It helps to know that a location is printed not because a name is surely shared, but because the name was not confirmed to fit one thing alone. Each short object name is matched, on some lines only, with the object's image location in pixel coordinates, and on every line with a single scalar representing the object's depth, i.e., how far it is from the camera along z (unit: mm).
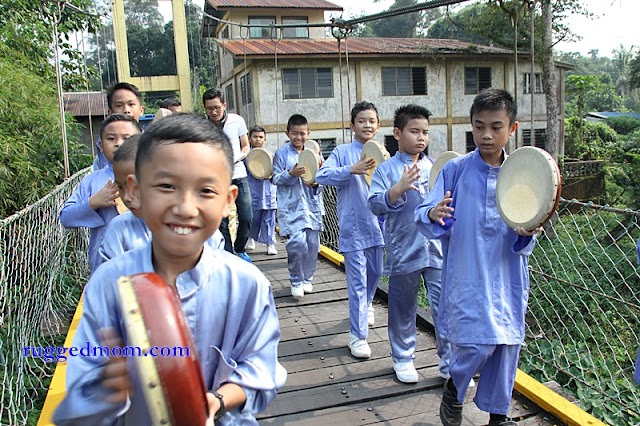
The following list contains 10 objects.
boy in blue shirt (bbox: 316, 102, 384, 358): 3670
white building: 16984
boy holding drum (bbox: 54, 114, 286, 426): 1190
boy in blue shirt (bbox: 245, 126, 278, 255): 6583
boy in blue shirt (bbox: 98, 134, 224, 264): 1972
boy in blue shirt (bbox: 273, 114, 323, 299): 4828
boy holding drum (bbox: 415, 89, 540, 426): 2467
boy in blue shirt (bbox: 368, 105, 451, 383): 3217
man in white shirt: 4523
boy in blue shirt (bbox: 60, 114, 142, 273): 2664
